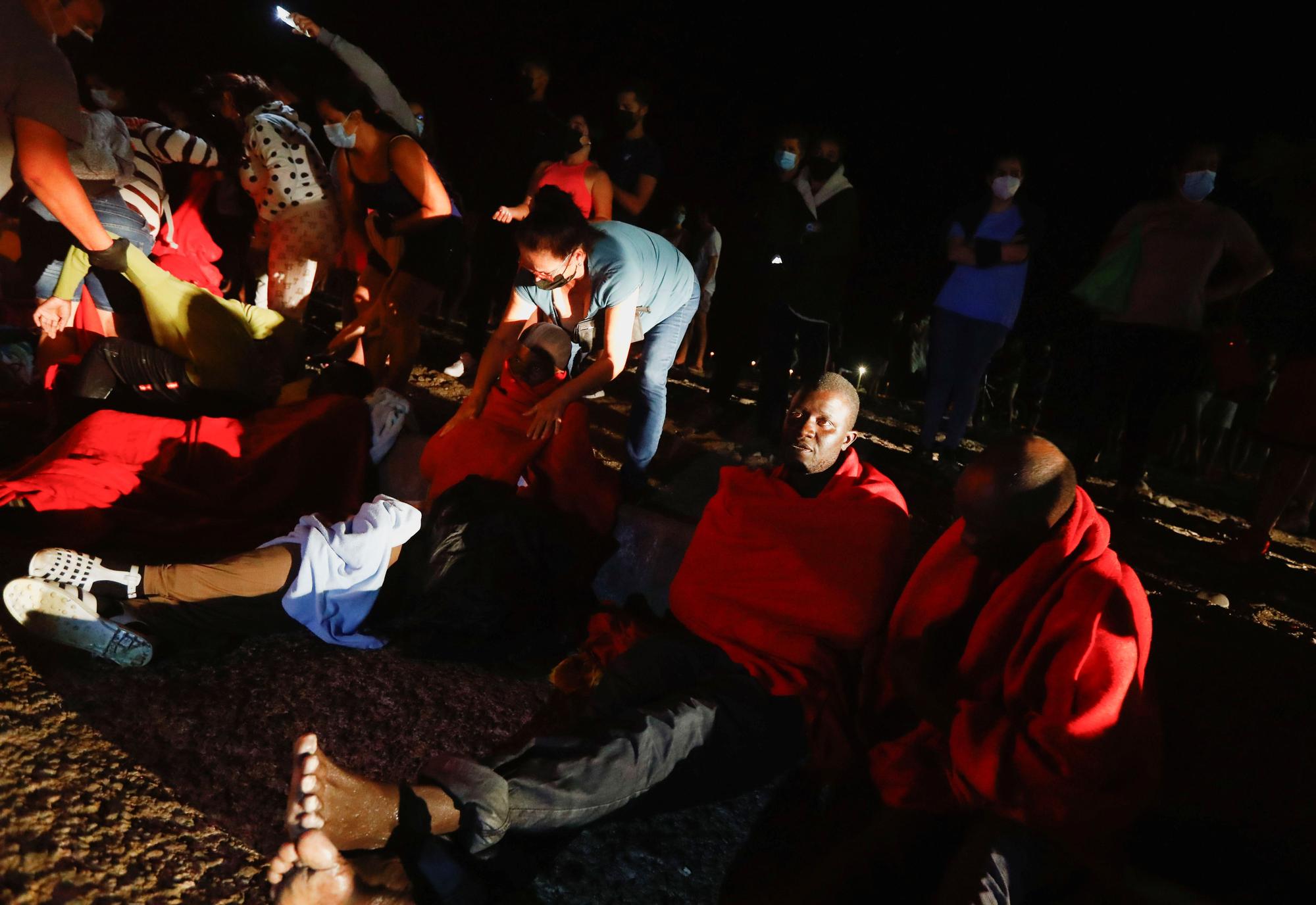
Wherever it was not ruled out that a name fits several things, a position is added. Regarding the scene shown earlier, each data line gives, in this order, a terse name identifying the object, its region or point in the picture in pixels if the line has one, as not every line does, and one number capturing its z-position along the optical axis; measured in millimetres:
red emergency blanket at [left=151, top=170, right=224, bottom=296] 4164
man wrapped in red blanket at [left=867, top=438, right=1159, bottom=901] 1509
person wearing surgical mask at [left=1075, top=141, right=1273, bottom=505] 3375
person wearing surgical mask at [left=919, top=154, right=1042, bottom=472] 3688
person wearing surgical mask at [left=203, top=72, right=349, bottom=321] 3801
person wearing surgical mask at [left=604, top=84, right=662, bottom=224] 4301
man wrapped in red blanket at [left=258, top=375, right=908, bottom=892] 1496
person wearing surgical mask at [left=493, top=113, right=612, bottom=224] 3977
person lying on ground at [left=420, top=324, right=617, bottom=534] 2828
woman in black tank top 3645
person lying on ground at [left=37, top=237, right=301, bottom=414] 2963
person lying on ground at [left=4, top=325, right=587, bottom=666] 1936
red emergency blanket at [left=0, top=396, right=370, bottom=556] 2492
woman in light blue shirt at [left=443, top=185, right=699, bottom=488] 2809
